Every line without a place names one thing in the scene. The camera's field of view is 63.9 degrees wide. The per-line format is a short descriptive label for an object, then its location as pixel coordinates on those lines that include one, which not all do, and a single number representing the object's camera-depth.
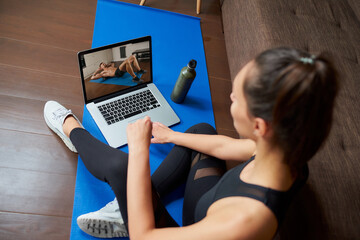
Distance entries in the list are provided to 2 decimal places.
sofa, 1.06
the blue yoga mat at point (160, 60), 1.26
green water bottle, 1.38
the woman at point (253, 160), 0.60
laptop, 1.23
